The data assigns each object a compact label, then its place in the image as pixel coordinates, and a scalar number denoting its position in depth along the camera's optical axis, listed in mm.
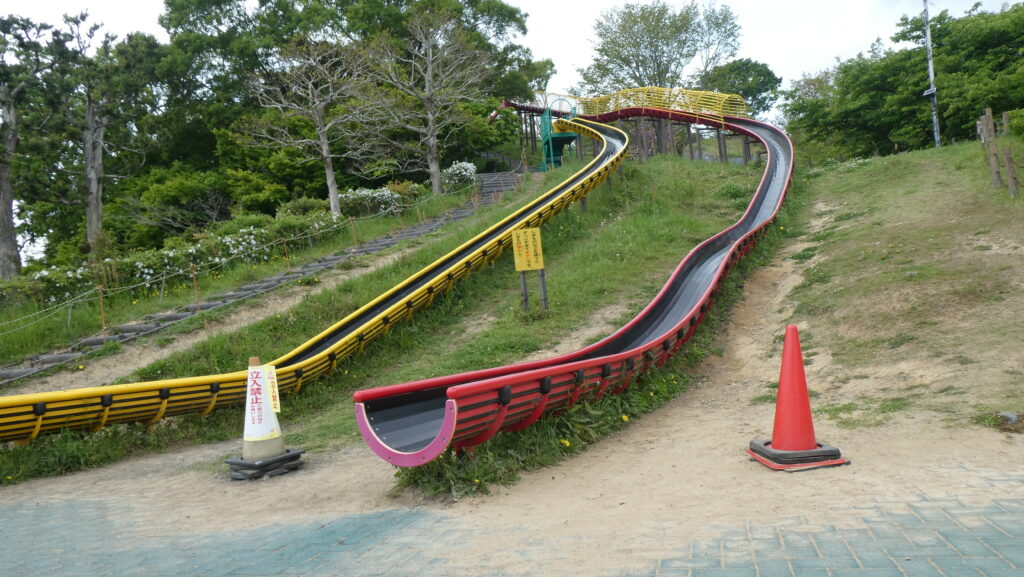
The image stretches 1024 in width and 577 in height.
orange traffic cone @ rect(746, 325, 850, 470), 5184
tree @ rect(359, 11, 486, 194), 27828
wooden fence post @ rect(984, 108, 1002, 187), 15855
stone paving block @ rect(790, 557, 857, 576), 3176
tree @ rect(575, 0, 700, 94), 45812
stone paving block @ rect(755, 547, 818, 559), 3339
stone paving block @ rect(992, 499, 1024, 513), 3735
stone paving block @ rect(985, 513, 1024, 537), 3390
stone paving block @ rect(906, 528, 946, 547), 3330
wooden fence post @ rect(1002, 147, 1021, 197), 14914
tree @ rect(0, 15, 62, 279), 20438
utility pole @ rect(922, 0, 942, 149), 25395
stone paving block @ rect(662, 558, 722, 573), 3334
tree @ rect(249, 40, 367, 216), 24688
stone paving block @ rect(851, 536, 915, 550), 3338
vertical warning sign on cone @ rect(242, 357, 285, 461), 6727
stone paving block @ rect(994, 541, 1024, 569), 3033
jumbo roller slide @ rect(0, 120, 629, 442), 7414
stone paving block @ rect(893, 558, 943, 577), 3009
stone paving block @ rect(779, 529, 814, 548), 3479
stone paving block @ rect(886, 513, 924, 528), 3656
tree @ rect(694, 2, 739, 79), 47312
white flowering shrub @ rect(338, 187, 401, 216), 25078
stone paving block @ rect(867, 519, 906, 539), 3486
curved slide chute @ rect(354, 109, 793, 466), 5152
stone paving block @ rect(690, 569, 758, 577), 3177
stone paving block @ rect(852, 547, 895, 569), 3142
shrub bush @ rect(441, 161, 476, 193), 30625
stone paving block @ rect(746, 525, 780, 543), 3625
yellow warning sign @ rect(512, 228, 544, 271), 13172
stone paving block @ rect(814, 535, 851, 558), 3311
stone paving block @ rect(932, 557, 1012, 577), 3011
